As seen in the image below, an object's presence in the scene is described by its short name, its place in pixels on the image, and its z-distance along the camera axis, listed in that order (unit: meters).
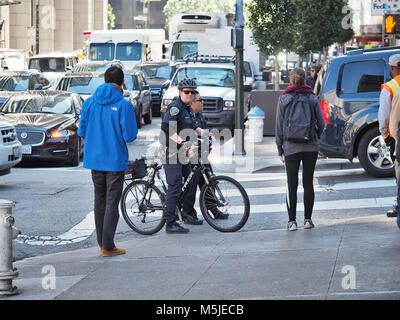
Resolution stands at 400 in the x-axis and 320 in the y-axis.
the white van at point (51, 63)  36.39
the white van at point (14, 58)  37.38
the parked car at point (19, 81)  23.56
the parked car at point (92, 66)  27.17
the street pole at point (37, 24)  54.48
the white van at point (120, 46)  34.78
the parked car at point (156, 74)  30.69
